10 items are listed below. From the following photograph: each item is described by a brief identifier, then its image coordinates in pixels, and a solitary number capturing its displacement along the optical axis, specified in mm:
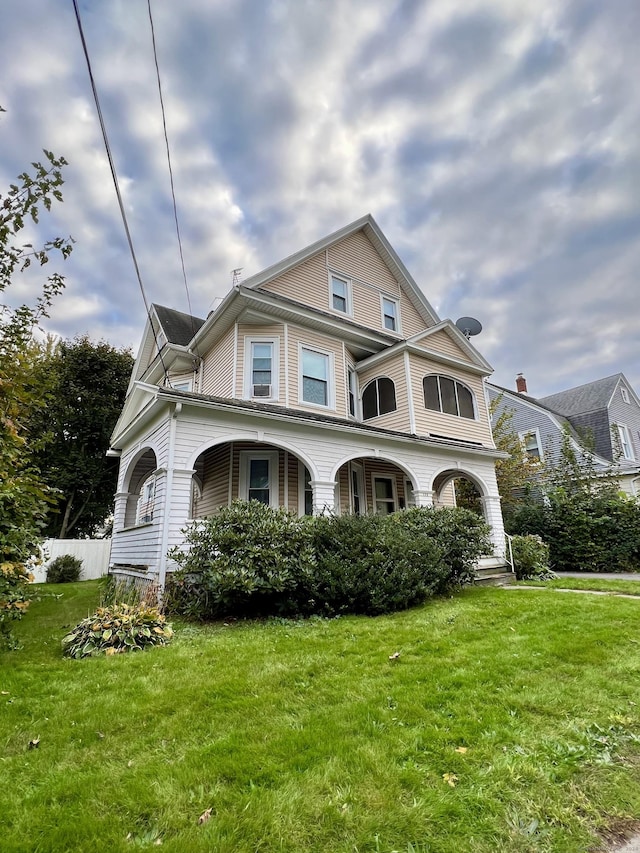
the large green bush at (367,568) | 7172
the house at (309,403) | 9078
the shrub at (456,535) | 8789
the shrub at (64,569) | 16972
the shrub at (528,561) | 12180
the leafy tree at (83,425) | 21344
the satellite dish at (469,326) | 19375
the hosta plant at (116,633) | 5438
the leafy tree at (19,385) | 4328
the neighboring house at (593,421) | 21016
